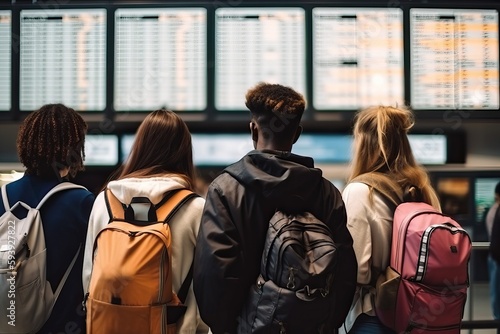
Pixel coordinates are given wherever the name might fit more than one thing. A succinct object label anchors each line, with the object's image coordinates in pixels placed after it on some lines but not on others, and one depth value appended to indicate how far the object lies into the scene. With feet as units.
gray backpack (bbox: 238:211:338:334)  4.34
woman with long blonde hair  5.86
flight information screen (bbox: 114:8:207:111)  11.51
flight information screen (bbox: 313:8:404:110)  11.51
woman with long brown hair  5.20
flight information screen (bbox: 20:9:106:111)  11.55
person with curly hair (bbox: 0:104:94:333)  5.47
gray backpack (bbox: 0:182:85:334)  5.22
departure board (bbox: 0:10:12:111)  11.58
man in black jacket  4.65
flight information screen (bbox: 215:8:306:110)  11.48
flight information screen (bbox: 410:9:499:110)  11.68
